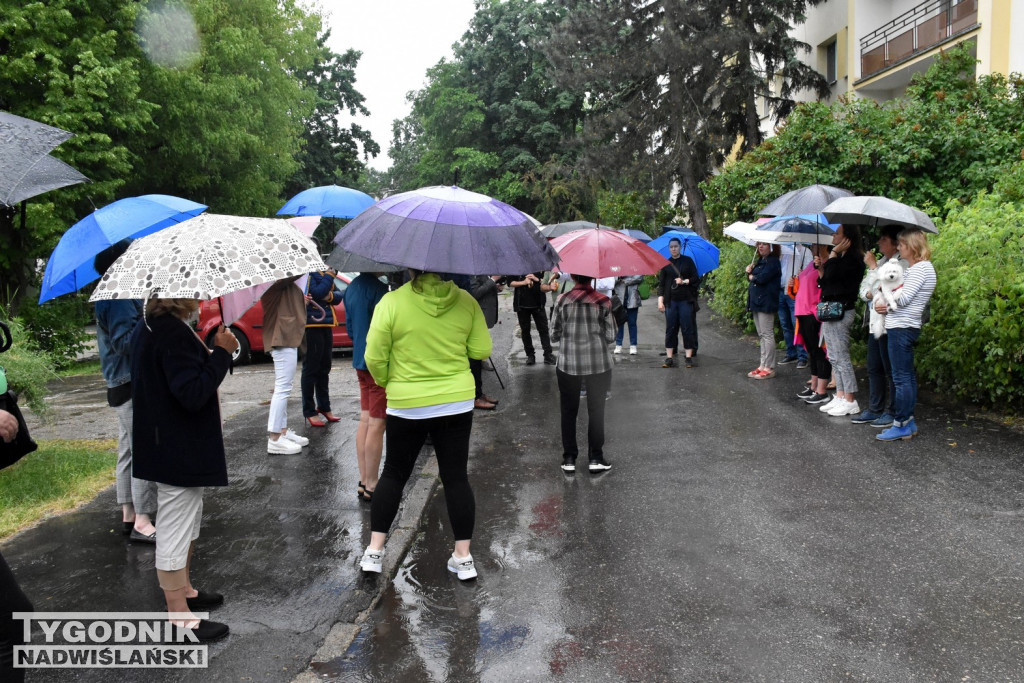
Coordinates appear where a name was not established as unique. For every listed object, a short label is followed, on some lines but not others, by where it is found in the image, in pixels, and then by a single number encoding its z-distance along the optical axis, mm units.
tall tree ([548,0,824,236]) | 23500
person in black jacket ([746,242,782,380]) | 10289
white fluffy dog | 6988
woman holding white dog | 6836
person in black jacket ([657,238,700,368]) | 11570
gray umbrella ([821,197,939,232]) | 6852
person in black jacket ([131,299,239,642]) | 3727
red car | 13105
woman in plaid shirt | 6422
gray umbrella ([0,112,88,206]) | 3465
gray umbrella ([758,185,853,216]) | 8344
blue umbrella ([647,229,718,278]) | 11789
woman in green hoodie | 4336
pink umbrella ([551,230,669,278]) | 5988
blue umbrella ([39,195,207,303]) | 4488
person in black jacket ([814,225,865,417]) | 7867
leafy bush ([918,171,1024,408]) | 7039
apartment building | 19062
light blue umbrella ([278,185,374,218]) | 6895
